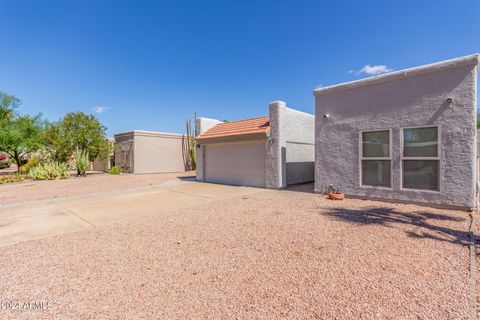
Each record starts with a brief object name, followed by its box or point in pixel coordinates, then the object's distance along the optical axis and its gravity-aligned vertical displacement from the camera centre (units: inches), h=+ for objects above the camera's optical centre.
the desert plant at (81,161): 724.3 -5.4
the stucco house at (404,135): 266.7 +31.1
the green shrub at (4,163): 1131.3 -16.8
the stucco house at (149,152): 834.4 +28.8
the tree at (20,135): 754.2 +83.7
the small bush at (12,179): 612.0 -53.9
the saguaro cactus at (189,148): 942.2 +45.4
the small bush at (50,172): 651.5 -35.9
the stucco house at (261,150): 456.8 +19.9
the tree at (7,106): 831.1 +202.5
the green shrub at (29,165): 799.7 -19.4
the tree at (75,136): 707.4 +74.1
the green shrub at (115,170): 826.0 -41.9
